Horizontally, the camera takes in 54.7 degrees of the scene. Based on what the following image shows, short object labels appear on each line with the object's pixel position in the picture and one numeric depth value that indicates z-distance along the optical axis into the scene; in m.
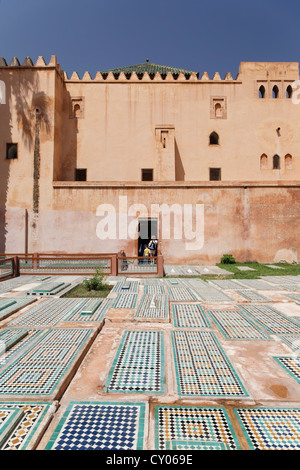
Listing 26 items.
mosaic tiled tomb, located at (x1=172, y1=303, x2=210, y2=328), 4.42
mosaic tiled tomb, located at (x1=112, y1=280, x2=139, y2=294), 6.86
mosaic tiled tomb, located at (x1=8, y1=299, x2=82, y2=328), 4.43
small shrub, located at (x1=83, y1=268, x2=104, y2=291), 6.94
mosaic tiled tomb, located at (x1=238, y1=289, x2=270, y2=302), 5.88
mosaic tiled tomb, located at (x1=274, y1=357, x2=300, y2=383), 2.92
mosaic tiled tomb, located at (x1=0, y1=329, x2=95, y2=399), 2.61
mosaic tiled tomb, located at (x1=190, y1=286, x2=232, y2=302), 5.92
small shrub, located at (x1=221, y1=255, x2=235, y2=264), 11.86
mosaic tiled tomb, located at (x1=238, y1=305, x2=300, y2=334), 4.22
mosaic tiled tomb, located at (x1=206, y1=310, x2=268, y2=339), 3.96
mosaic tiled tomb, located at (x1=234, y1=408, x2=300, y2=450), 1.93
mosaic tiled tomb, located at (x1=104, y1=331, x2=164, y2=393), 2.69
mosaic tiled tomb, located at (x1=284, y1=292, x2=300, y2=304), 6.02
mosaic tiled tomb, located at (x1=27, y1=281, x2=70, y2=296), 6.38
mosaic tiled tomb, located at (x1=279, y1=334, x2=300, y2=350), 3.59
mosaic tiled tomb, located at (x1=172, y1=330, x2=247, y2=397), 2.61
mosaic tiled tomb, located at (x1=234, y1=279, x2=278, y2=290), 7.16
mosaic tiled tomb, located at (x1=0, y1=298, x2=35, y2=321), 4.87
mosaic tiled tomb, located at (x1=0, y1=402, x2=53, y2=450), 1.91
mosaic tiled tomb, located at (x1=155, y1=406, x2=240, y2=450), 1.91
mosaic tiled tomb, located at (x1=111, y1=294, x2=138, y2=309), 5.46
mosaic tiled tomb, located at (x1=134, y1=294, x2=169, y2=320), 4.79
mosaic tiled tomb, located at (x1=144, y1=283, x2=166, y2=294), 6.67
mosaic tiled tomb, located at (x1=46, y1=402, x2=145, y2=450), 1.91
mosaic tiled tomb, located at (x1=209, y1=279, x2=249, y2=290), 7.19
